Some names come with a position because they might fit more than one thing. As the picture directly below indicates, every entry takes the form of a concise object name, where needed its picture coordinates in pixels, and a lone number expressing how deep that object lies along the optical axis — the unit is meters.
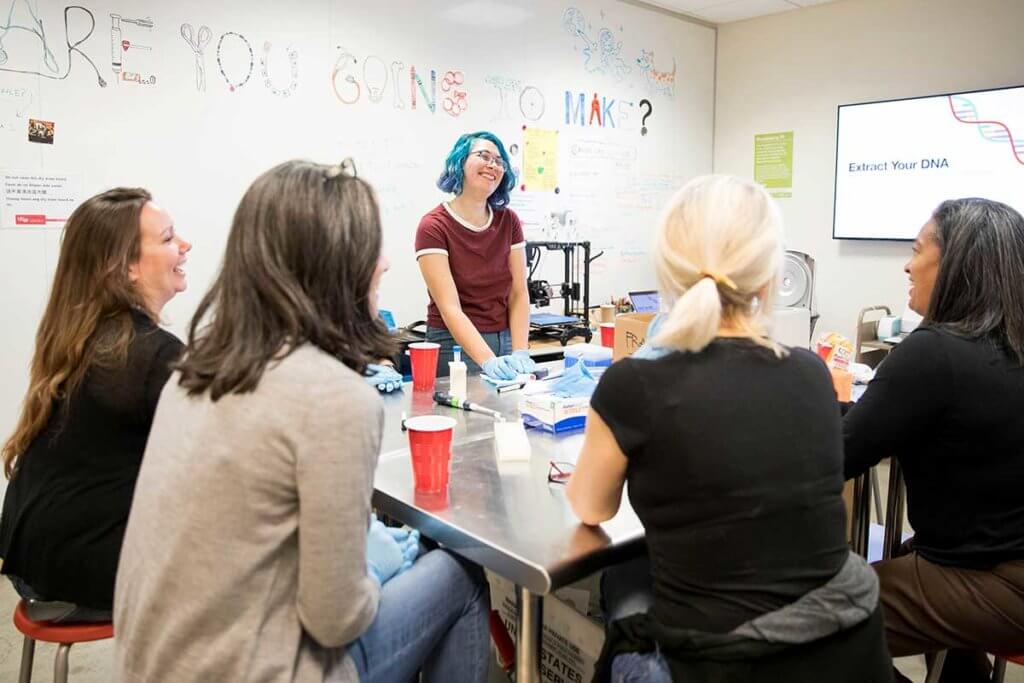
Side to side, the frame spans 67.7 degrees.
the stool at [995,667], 1.42
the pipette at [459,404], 1.90
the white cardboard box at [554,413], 1.75
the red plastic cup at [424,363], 2.14
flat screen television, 4.00
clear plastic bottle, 2.03
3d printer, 3.80
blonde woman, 1.04
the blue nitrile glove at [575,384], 1.89
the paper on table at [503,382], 2.15
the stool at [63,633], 1.39
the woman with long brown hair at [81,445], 1.36
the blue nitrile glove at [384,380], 2.12
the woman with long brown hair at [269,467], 0.96
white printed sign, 2.62
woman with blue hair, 2.54
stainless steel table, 1.15
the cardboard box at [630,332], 2.13
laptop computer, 4.15
